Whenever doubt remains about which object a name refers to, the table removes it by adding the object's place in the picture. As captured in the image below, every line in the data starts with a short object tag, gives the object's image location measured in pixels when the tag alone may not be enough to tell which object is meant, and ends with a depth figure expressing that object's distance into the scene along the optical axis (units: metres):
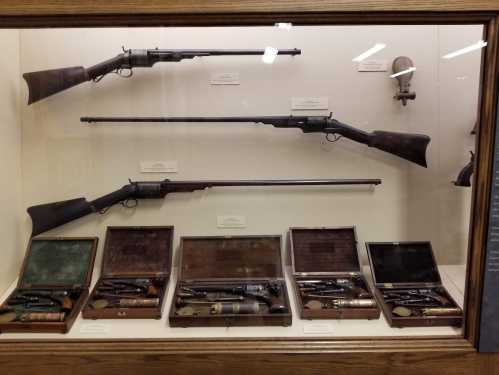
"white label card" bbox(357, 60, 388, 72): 1.94
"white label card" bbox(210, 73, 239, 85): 1.96
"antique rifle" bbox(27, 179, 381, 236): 2.00
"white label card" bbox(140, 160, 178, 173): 2.03
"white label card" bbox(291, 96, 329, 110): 2.01
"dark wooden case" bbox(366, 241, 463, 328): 1.85
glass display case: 1.78
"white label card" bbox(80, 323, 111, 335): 1.55
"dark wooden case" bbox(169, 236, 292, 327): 1.89
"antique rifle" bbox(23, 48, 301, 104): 1.88
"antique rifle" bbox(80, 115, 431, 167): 1.97
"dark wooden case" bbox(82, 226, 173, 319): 1.94
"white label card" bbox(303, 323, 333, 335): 1.55
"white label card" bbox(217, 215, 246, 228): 2.07
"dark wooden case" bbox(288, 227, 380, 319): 1.94
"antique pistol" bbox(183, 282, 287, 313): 1.73
